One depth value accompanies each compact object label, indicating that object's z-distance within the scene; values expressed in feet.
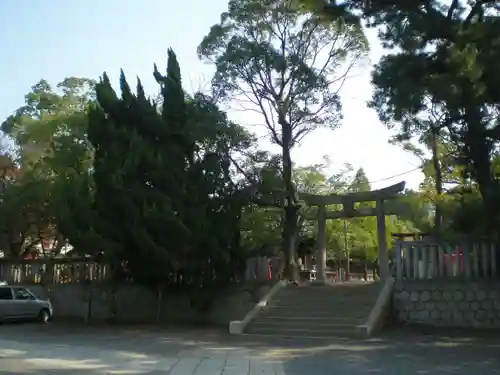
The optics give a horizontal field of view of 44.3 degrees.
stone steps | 53.26
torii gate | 72.55
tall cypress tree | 59.41
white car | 66.28
